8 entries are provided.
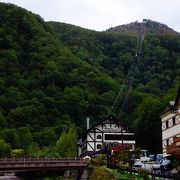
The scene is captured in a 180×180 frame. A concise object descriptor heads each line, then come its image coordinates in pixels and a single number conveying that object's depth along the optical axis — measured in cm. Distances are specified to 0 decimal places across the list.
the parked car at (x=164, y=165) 4873
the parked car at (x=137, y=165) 5294
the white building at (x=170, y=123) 6031
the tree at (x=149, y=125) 8731
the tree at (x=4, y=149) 8756
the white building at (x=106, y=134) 9175
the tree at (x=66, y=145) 8475
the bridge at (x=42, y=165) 5816
